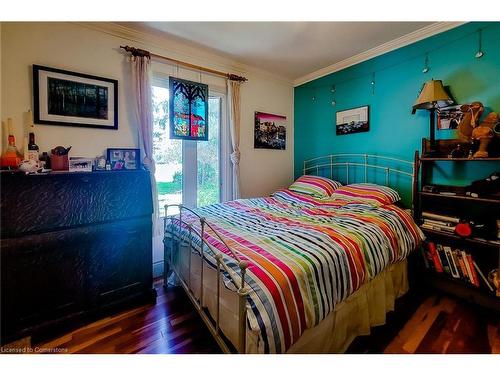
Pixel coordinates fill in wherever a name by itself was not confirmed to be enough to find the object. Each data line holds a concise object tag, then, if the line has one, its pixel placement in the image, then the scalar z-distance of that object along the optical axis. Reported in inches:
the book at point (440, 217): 80.4
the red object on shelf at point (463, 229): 75.3
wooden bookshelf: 75.1
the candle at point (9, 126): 70.6
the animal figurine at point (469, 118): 76.8
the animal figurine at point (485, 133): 71.5
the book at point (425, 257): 87.7
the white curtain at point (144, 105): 90.7
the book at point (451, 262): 81.2
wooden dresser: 58.9
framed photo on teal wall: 114.3
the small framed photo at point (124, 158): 88.2
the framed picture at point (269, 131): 134.7
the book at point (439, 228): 80.4
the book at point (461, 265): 79.0
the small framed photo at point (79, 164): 77.5
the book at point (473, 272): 76.4
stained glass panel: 103.9
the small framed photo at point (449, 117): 85.2
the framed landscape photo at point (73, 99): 76.0
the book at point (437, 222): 81.4
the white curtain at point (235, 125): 118.5
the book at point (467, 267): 77.5
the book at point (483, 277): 73.8
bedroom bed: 41.3
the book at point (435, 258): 84.7
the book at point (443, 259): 83.0
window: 103.7
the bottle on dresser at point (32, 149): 70.3
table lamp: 81.4
